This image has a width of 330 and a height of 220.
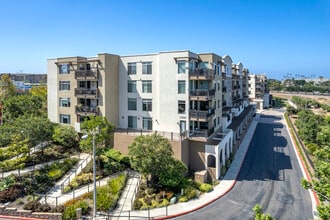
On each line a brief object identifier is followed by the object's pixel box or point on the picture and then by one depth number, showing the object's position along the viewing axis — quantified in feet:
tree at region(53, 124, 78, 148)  99.50
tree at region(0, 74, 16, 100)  196.22
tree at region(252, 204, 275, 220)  30.58
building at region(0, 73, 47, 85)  625.94
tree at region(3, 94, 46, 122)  127.34
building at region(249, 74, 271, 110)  279.01
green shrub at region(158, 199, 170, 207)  69.07
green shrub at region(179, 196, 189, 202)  71.58
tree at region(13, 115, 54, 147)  86.50
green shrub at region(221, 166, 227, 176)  92.53
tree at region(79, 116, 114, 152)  84.99
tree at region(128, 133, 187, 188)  73.67
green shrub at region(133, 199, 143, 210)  67.15
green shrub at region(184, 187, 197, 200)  73.33
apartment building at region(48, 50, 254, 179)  92.72
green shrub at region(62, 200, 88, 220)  60.54
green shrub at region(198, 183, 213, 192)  78.62
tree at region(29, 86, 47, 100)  188.63
